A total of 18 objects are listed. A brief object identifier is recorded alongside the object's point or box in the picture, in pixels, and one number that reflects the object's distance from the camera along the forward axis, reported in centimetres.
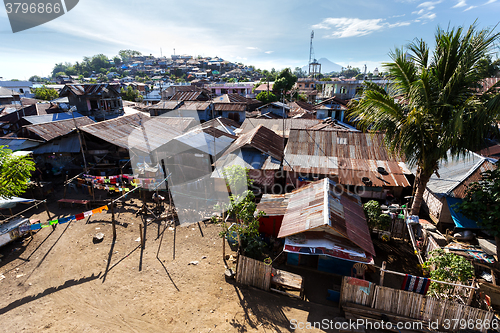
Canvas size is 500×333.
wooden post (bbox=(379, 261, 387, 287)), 773
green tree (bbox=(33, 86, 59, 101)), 5172
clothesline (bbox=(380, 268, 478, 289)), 708
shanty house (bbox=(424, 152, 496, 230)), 1170
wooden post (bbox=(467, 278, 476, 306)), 708
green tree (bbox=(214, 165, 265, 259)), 995
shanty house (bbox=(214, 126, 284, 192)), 1587
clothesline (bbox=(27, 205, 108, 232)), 1098
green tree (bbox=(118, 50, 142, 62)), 19475
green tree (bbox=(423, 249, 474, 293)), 753
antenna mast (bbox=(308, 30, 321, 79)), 8698
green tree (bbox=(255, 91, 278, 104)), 4861
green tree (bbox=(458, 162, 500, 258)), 855
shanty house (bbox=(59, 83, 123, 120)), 3147
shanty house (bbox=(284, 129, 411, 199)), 1502
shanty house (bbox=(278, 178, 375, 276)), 898
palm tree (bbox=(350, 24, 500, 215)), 826
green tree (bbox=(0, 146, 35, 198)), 1145
